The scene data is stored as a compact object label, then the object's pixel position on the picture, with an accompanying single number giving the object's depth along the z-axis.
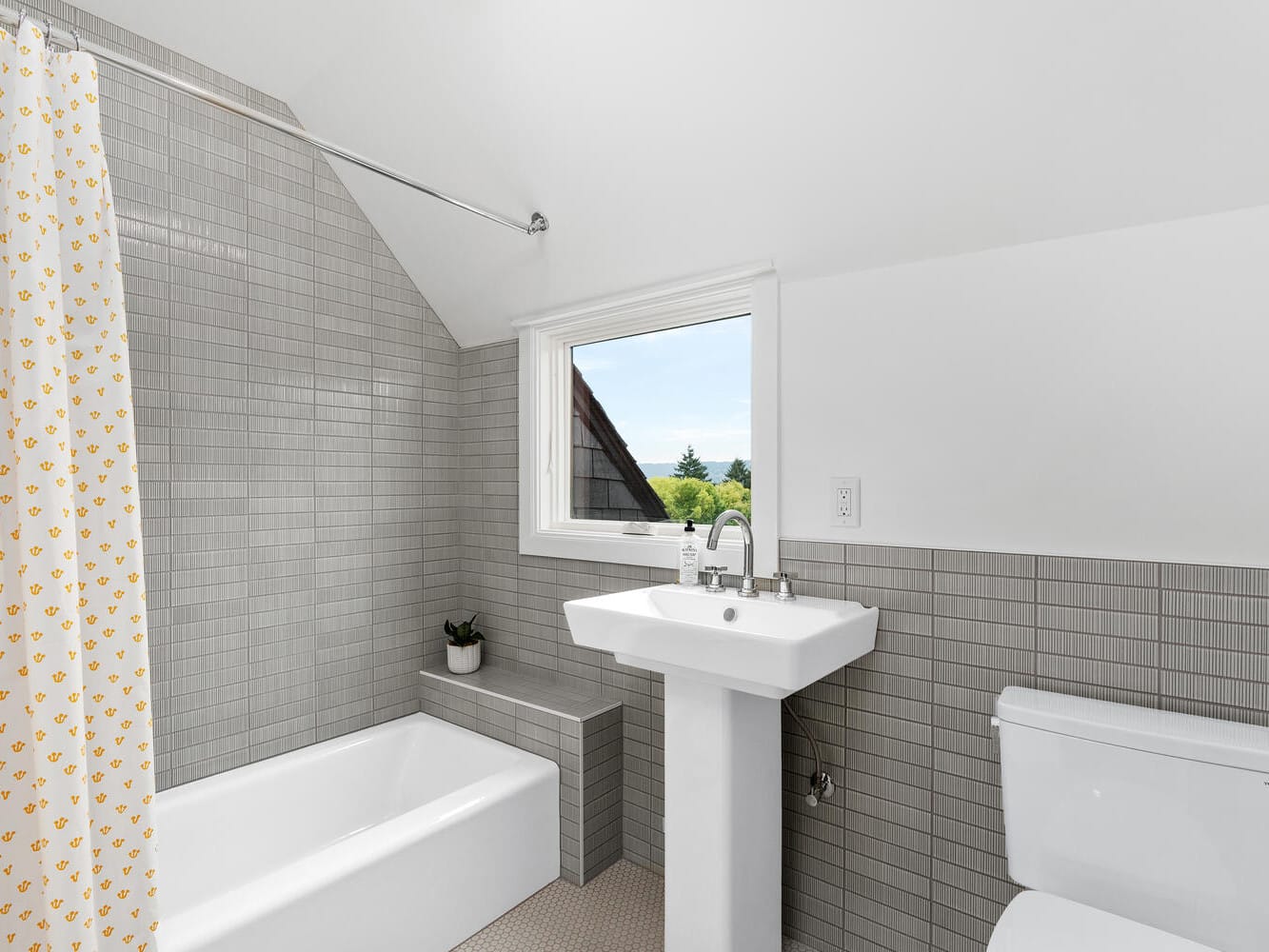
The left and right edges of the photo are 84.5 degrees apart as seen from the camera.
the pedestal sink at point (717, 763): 1.58
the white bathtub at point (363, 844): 1.55
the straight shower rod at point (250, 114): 1.16
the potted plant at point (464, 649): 2.60
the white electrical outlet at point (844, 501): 1.79
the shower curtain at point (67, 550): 1.05
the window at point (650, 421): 1.97
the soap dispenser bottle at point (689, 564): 2.04
